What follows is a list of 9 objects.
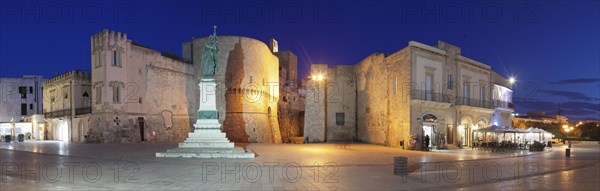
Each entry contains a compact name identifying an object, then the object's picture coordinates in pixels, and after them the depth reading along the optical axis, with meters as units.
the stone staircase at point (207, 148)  17.86
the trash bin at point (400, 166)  12.12
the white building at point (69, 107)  36.09
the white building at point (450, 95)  26.86
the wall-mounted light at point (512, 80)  37.03
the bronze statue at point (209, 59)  20.27
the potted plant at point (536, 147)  26.02
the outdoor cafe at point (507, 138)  25.89
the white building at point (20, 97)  50.09
